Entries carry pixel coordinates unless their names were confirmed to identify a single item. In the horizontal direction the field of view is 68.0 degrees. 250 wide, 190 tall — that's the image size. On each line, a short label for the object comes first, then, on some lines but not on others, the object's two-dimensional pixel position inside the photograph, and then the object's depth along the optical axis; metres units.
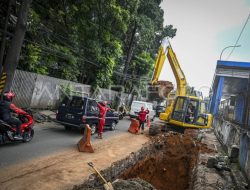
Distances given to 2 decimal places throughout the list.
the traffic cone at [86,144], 6.89
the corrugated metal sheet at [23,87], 11.79
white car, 18.30
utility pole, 9.74
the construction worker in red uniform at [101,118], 9.31
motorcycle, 6.03
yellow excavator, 11.11
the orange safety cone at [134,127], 11.96
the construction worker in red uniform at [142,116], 12.72
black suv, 9.06
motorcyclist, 6.13
